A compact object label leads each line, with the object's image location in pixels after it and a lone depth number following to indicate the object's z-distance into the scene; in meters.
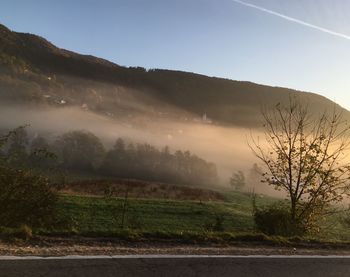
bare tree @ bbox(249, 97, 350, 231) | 14.45
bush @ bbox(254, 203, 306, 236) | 12.99
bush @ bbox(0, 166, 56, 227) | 11.98
